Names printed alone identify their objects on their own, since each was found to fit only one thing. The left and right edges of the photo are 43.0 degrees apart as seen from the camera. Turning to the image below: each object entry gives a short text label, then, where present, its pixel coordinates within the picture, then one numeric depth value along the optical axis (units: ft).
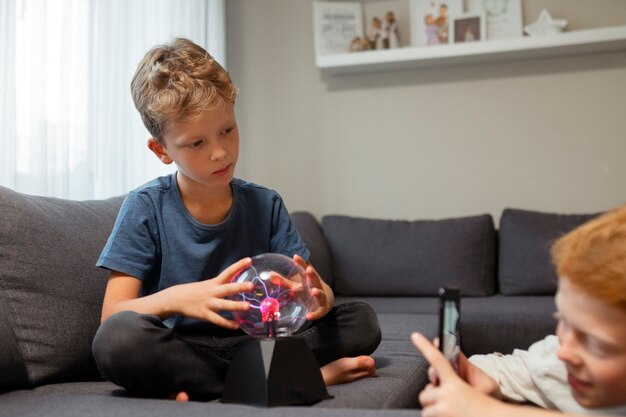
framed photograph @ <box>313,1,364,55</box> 12.98
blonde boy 4.71
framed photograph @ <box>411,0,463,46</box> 12.45
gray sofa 4.73
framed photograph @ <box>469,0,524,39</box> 12.14
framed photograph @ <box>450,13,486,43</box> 12.21
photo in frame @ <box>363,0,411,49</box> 12.76
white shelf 11.48
